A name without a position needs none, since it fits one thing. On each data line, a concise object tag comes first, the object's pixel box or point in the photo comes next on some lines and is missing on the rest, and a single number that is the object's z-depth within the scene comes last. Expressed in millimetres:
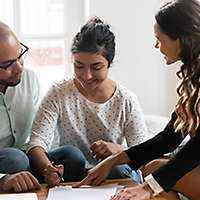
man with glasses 2375
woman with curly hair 2209
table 2295
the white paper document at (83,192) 2262
